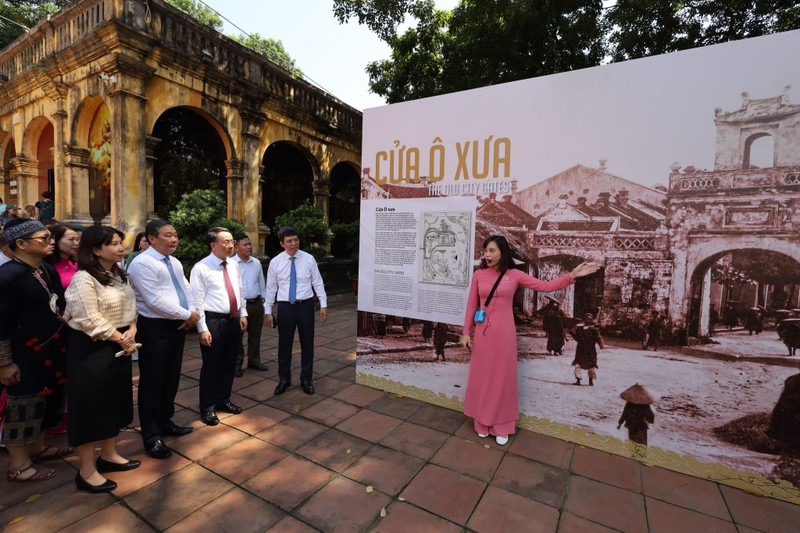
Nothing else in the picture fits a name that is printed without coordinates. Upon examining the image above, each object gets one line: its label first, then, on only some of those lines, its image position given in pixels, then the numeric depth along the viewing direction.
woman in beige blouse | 2.30
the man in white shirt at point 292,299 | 3.99
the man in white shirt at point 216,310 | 3.31
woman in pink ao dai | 3.17
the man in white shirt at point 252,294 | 4.54
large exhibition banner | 2.58
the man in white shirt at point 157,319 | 2.72
